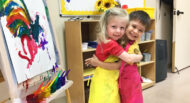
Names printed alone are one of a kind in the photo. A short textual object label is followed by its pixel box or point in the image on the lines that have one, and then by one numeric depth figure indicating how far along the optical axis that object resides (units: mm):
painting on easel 942
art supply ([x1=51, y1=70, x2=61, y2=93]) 1114
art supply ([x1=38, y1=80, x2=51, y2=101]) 1019
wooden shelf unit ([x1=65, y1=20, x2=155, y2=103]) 1699
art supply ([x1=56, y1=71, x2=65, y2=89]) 1179
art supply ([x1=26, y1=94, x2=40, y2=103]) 982
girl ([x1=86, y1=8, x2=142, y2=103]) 990
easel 879
